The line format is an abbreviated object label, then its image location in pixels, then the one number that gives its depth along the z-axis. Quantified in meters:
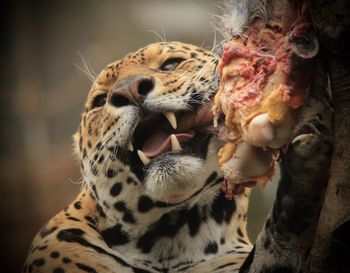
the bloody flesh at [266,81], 4.83
